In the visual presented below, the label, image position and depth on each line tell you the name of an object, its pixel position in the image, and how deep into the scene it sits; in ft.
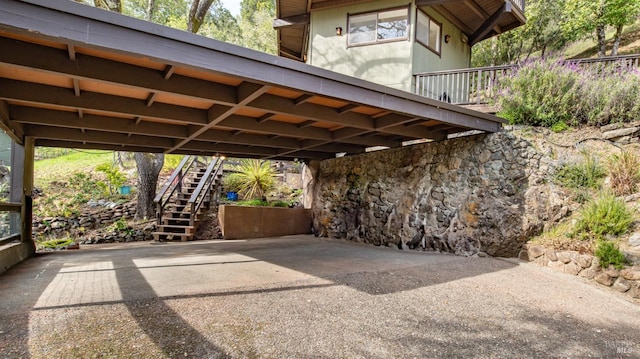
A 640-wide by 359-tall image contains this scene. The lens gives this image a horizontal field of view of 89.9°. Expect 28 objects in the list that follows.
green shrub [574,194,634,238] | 12.88
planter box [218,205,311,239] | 26.63
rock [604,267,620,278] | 11.67
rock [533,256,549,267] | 14.35
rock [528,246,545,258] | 14.64
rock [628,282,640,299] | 11.02
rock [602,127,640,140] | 15.55
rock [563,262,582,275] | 12.87
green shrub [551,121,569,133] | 16.94
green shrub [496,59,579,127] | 17.17
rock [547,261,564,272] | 13.55
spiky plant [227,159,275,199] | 32.86
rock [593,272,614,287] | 11.76
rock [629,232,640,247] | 12.13
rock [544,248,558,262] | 13.97
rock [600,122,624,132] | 15.90
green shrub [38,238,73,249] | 22.52
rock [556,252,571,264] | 13.35
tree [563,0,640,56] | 39.93
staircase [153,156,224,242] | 26.11
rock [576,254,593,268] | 12.52
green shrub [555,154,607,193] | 15.23
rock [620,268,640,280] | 11.18
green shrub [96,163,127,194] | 33.23
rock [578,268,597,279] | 12.33
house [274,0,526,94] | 28.04
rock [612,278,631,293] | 11.32
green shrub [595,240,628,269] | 11.71
